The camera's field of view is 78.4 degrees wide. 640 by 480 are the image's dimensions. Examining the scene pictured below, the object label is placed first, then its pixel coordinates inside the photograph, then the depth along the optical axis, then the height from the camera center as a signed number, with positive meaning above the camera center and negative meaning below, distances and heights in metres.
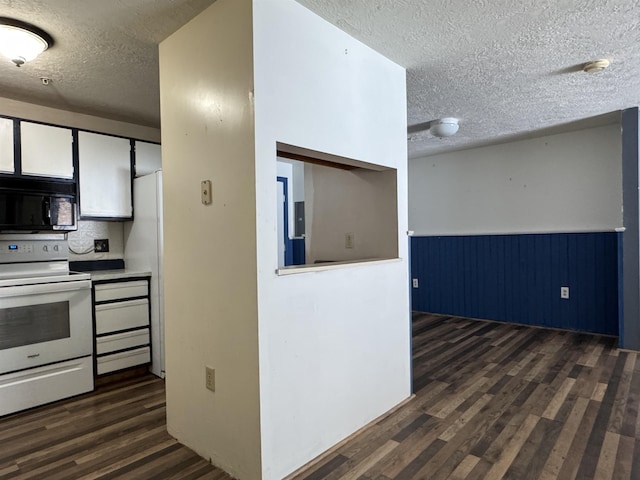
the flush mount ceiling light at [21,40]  1.91 +1.03
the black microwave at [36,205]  2.73 +0.27
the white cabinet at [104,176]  3.15 +0.54
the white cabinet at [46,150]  2.85 +0.69
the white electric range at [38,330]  2.53 -0.60
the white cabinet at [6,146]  2.74 +0.68
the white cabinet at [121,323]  2.96 -0.65
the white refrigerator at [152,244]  3.07 -0.03
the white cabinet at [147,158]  3.46 +0.74
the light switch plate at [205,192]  1.89 +0.23
